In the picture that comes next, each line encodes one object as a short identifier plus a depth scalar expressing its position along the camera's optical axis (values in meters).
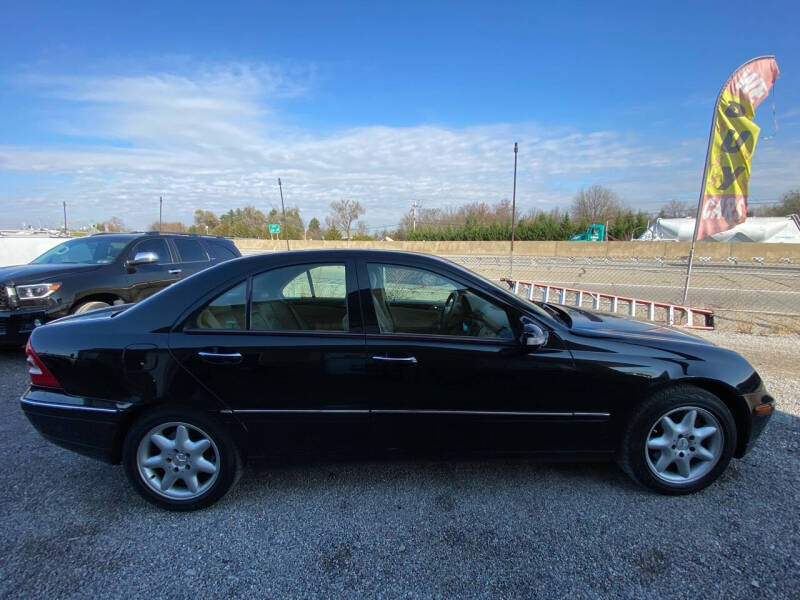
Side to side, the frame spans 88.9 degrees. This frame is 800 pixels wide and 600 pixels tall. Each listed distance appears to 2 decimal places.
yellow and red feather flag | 7.17
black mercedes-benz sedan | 2.45
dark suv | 5.02
